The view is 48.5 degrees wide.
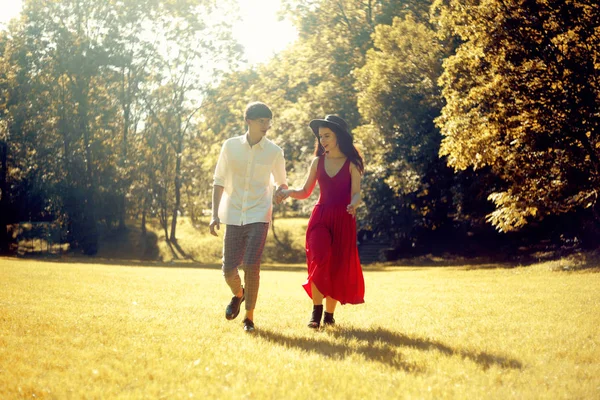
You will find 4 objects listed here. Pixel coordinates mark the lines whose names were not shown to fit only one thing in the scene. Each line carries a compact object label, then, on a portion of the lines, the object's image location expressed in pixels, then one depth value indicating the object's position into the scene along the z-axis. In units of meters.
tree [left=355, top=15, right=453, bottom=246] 26.73
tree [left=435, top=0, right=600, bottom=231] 18.12
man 7.64
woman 7.90
